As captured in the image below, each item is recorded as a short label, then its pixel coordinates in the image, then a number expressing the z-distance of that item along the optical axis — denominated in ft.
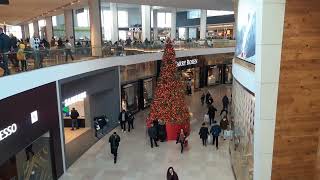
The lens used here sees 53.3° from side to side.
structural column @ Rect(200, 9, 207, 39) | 115.55
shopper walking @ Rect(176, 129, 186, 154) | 44.45
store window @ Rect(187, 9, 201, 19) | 158.46
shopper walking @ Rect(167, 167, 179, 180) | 29.37
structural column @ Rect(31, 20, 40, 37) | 117.17
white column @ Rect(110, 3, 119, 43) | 105.09
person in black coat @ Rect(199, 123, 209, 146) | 45.91
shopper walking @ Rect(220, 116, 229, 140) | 49.16
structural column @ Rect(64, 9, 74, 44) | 71.72
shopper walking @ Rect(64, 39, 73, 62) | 40.09
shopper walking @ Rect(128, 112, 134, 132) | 55.47
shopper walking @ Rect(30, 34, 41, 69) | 32.33
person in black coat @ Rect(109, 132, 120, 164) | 41.06
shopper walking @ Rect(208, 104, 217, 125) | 56.85
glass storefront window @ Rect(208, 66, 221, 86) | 104.76
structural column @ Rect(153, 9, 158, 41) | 142.72
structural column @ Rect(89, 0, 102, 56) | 57.11
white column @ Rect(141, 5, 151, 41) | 97.51
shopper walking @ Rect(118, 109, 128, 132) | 54.70
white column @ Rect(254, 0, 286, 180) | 21.61
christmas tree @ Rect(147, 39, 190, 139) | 49.16
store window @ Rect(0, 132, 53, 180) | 29.04
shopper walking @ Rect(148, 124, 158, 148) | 46.32
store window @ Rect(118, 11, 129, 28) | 163.63
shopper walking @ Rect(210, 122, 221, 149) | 46.03
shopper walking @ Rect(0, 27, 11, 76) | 26.78
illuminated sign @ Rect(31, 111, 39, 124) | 32.19
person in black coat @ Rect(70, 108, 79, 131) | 53.76
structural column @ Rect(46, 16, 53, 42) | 98.02
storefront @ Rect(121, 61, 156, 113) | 63.93
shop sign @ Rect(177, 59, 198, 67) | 86.50
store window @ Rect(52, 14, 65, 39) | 124.57
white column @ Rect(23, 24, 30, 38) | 134.95
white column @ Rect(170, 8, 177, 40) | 128.31
